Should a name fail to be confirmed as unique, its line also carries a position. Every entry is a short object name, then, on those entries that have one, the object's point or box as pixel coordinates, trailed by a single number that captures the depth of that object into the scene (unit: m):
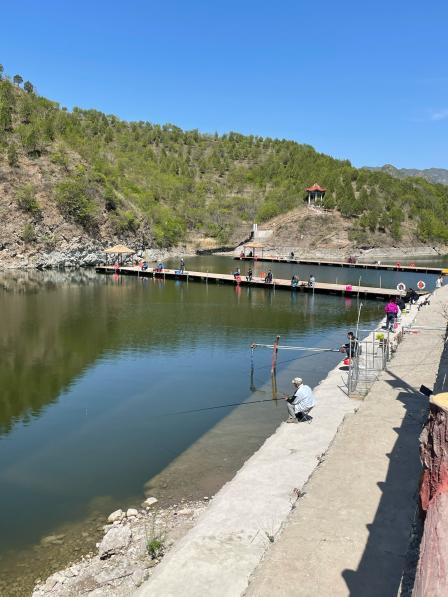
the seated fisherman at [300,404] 13.98
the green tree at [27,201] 66.56
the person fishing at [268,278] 49.31
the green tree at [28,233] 65.00
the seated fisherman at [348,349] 17.34
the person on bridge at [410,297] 34.22
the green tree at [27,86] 92.19
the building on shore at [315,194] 119.50
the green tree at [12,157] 69.92
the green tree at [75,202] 70.12
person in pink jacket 24.80
